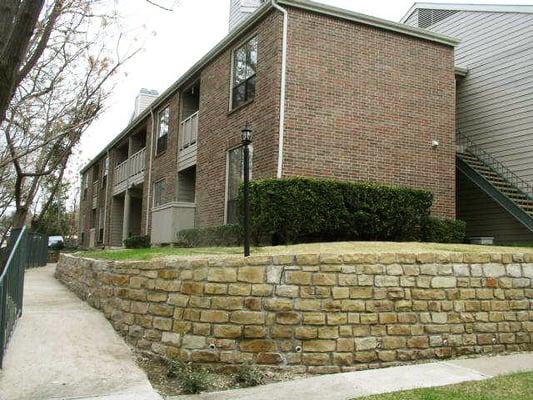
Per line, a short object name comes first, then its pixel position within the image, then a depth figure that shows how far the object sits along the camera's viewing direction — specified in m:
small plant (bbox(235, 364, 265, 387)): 6.62
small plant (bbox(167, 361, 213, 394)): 6.46
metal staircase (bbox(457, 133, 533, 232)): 14.20
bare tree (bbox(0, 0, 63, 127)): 4.06
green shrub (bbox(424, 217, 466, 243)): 13.05
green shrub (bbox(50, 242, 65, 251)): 29.62
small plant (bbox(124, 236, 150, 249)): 19.40
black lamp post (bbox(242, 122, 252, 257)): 7.95
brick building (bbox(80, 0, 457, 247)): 12.76
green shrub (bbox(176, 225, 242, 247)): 12.88
